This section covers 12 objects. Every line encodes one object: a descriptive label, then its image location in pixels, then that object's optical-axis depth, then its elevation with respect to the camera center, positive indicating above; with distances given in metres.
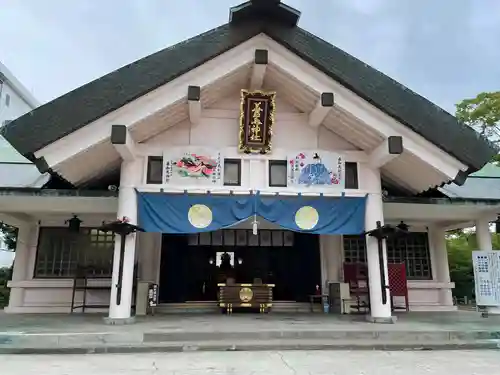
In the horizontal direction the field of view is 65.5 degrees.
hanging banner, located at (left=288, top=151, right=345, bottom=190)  7.89 +2.10
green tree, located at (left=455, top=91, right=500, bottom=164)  18.33 +7.63
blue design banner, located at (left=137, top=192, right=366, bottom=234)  7.49 +1.19
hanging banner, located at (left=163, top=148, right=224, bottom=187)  7.68 +2.06
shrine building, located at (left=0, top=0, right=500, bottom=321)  7.03 +2.43
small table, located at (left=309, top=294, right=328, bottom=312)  9.87 -0.61
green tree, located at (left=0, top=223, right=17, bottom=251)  14.75 +1.45
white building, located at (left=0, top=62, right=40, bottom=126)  19.97 +9.66
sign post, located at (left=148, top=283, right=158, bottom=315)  8.84 -0.52
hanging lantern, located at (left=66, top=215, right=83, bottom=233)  9.41 +1.17
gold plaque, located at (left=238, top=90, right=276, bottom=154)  7.78 +3.01
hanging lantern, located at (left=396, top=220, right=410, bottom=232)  9.21 +1.24
